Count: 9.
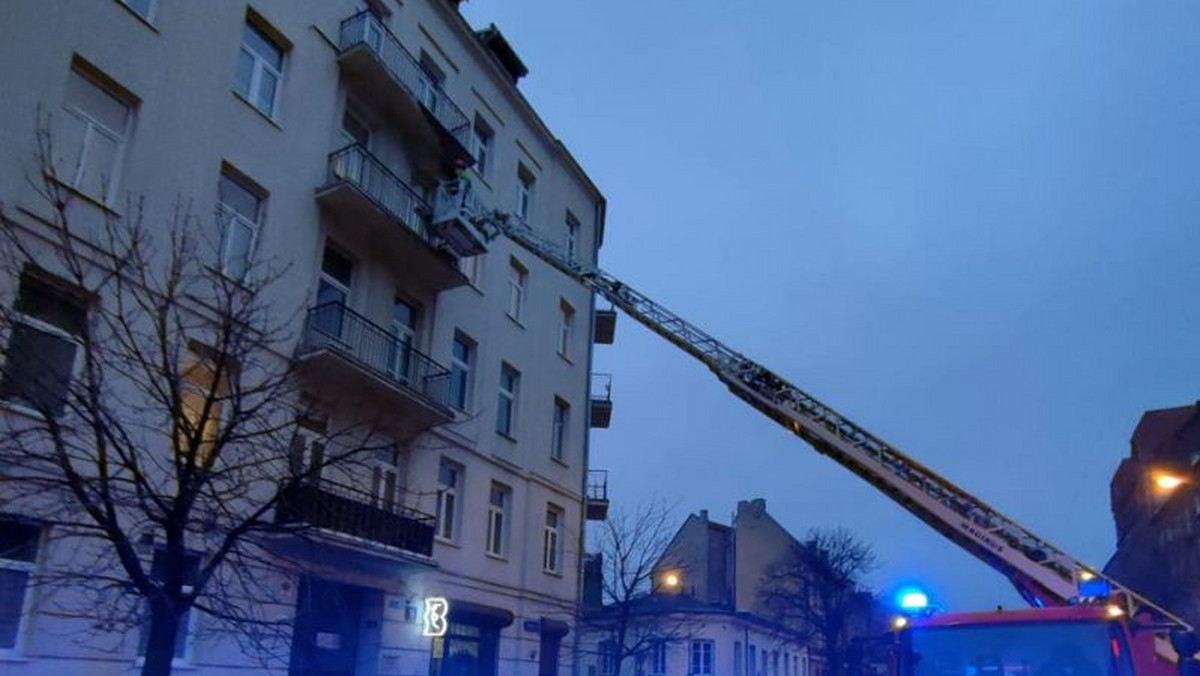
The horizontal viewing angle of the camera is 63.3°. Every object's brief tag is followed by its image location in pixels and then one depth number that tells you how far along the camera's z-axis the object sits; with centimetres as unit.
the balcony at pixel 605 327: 2959
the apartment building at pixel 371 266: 1256
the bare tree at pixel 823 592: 5188
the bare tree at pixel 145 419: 837
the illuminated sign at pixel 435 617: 1777
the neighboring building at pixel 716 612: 3669
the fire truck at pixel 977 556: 902
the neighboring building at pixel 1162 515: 4228
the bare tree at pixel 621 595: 2505
